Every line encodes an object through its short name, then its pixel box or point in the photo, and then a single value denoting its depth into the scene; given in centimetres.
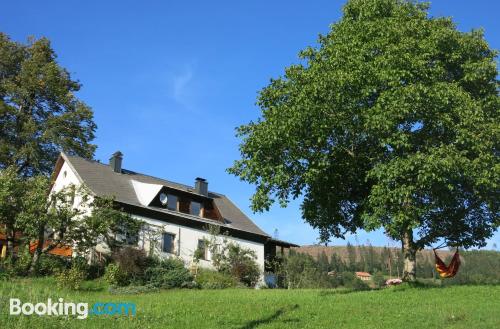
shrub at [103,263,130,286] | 3012
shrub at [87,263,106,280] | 3203
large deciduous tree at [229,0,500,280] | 2181
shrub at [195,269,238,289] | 3238
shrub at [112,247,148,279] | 3108
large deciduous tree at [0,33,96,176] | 4225
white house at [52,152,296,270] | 3753
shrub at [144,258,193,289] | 3098
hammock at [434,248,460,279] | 2746
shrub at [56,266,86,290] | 2732
